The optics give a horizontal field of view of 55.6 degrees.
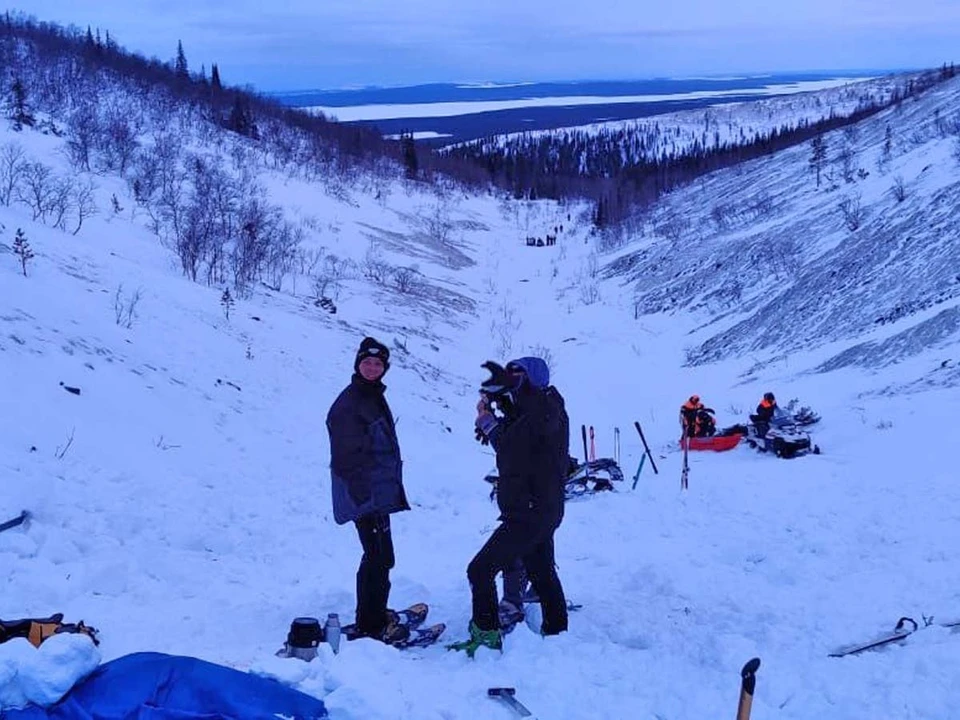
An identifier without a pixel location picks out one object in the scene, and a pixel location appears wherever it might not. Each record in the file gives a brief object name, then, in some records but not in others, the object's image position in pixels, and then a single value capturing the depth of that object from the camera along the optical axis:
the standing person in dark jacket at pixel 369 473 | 5.56
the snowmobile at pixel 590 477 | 11.41
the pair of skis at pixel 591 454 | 13.96
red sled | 14.43
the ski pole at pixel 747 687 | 3.62
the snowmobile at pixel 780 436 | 12.96
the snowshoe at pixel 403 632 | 5.73
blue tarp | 3.90
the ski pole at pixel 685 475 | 11.60
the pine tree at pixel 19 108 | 39.25
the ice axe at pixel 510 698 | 4.65
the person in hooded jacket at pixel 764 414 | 13.96
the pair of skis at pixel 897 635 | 5.72
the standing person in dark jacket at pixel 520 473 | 5.39
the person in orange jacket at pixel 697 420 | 15.11
